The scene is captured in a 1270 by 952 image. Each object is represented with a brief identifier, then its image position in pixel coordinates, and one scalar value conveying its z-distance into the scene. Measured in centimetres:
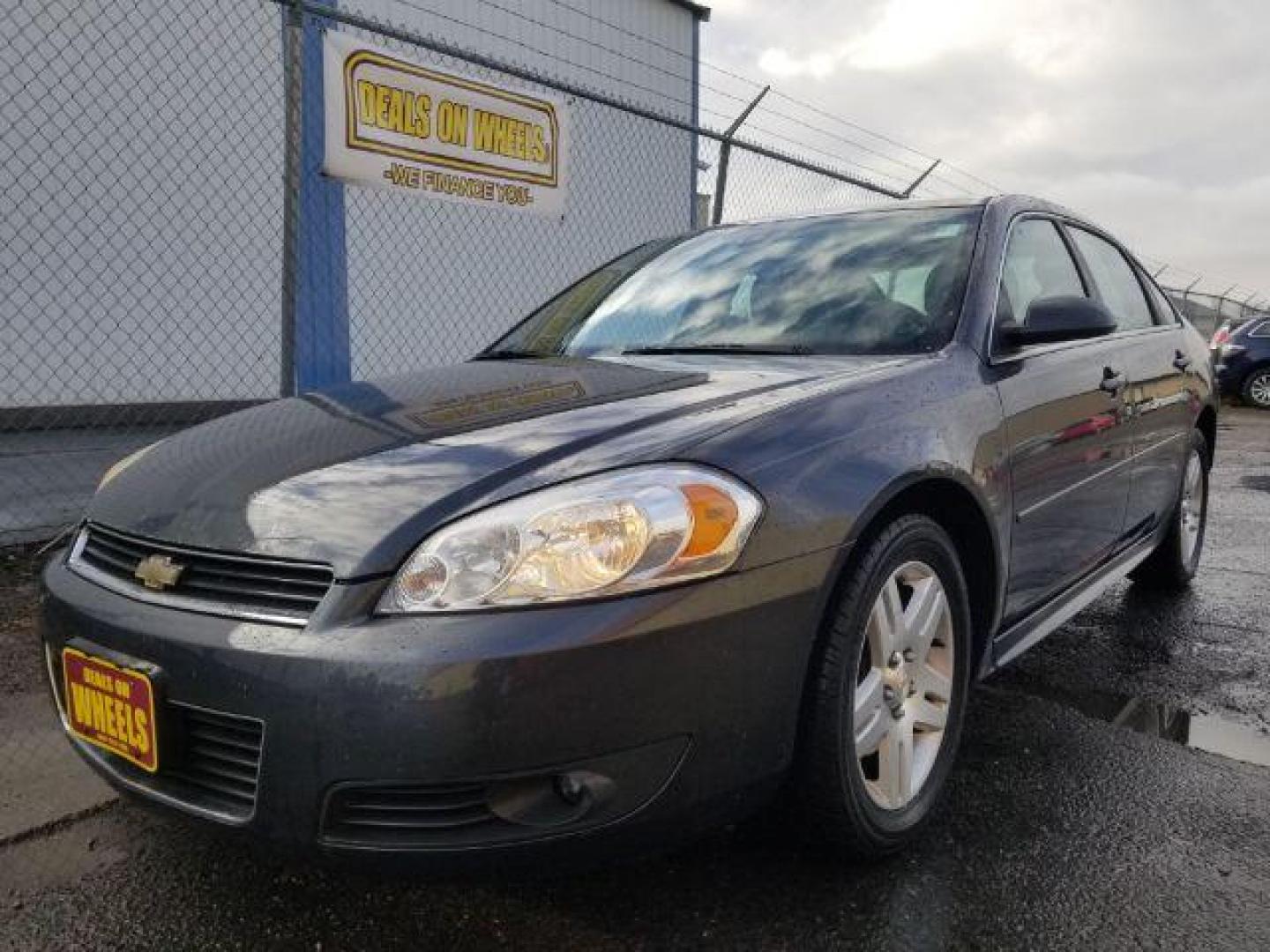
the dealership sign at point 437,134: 466
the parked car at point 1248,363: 1535
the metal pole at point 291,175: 429
